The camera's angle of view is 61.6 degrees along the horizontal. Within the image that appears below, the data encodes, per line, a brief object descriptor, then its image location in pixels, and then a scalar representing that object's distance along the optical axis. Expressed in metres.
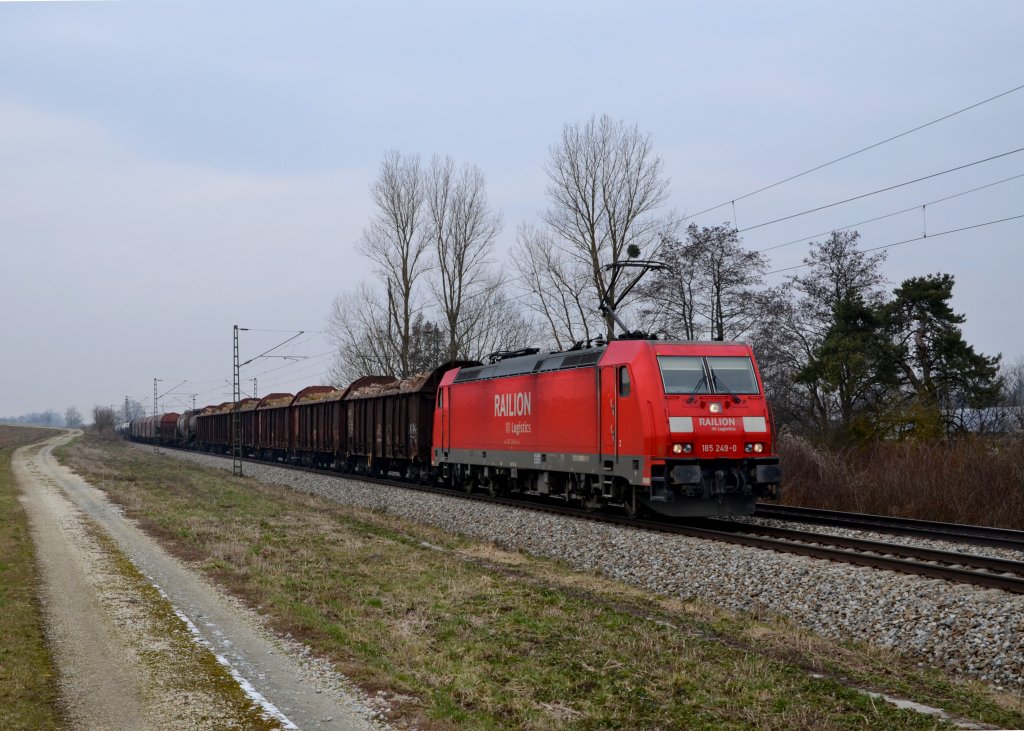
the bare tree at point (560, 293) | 39.12
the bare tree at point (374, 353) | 46.91
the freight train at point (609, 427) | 14.91
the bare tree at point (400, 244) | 46.00
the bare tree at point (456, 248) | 46.09
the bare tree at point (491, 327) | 48.22
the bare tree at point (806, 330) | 30.94
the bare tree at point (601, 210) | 37.53
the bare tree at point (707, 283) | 33.00
